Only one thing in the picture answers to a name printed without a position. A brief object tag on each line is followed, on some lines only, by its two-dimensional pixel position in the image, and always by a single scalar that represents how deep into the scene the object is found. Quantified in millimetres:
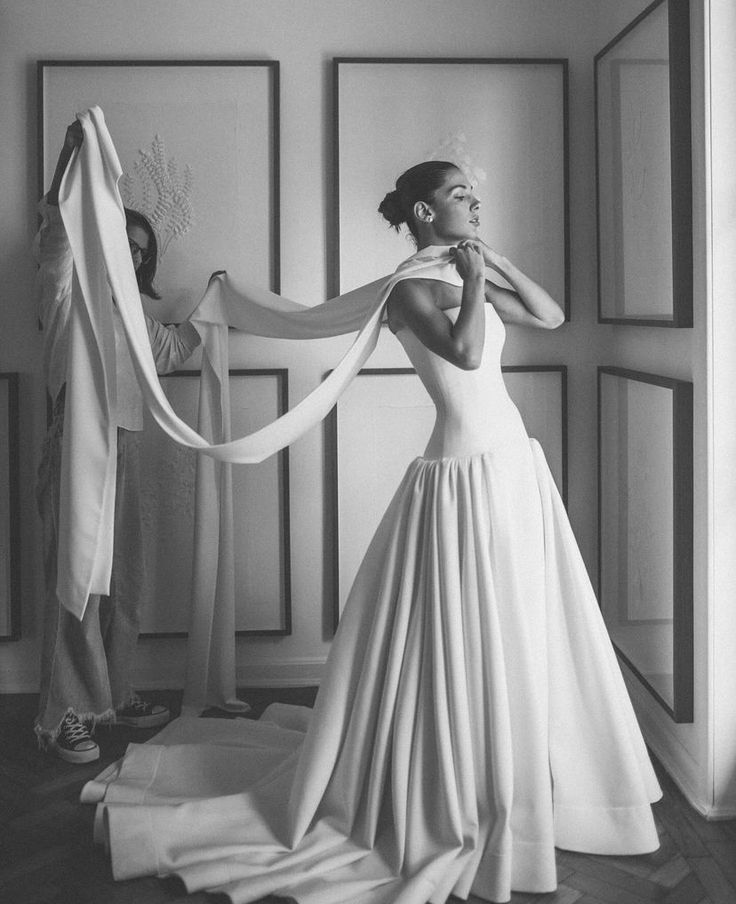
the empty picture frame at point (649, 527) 2652
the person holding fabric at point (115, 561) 3082
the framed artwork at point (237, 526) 3588
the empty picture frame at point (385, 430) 3576
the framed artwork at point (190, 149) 3451
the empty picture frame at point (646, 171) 2586
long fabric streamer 2438
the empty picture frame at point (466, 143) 3475
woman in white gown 2307
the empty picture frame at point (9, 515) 3531
